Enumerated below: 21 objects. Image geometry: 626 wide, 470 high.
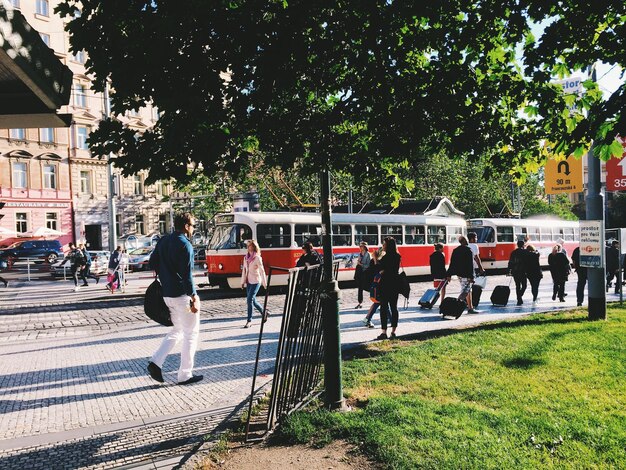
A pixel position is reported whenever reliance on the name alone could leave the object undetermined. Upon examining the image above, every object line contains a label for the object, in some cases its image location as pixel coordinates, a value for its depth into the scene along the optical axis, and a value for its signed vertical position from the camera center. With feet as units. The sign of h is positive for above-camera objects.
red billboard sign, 35.83 +3.33
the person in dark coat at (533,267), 45.21 -3.68
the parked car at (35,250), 110.32 -2.07
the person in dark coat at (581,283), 43.21 -5.03
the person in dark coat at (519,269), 45.47 -3.85
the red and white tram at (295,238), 58.44 -0.70
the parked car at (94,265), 84.17 -4.30
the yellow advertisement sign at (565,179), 46.44 +4.13
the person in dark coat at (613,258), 51.65 -3.57
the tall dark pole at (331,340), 16.83 -3.56
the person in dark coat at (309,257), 36.39 -1.79
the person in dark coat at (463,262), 37.37 -2.52
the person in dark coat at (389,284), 29.12 -3.08
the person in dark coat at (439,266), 41.63 -3.07
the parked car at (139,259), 100.53 -4.14
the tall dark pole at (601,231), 34.50 -0.55
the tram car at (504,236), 89.45 -1.90
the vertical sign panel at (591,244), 35.63 -1.45
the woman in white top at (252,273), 34.60 -2.62
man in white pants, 20.15 -2.51
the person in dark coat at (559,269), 45.55 -3.97
